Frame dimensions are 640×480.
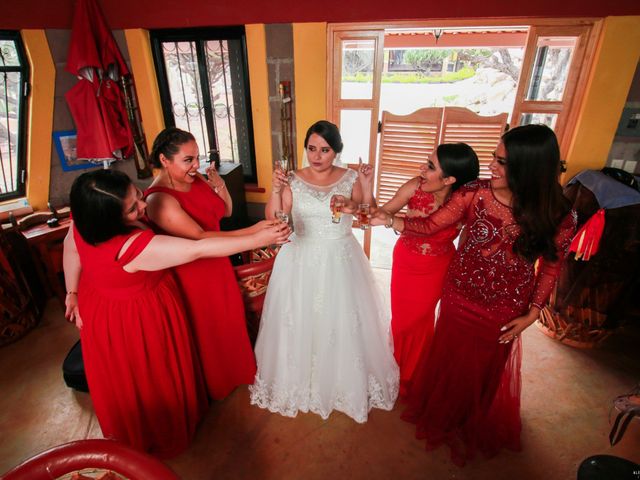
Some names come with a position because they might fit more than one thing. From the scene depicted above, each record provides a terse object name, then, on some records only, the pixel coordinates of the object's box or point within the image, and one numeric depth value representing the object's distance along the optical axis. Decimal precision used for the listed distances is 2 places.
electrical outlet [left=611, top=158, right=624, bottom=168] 3.25
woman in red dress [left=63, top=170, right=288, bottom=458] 1.41
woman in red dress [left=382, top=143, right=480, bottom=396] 1.97
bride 2.11
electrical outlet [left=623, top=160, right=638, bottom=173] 3.22
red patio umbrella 3.35
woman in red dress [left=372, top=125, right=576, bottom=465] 1.45
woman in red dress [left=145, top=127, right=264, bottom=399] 1.76
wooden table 3.23
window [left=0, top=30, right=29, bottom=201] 3.37
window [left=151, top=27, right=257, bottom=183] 3.66
